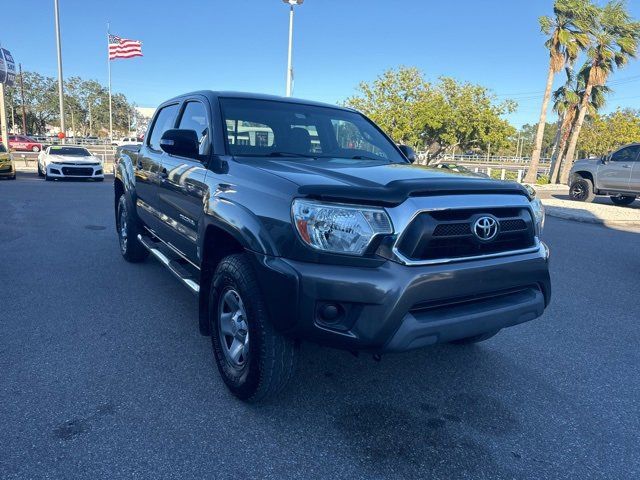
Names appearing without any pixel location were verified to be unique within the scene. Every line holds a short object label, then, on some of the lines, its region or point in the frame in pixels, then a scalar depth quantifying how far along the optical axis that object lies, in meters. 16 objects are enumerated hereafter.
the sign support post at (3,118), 23.70
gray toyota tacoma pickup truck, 2.35
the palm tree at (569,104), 28.70
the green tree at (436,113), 26.11
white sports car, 17.16
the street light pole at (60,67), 23.80
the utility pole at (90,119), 69.68
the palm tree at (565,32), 25.25
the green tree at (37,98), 62.91
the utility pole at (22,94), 56.36
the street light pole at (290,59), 19.36
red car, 39.97
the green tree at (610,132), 46.75
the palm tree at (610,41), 25.34
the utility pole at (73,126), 68.91
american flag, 28.41
